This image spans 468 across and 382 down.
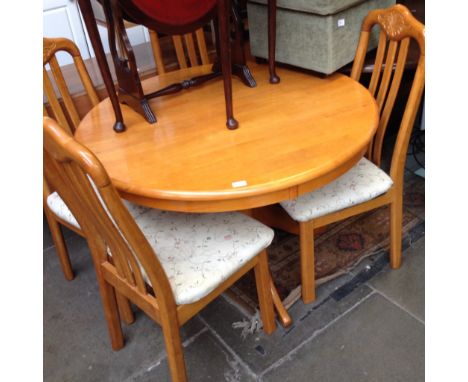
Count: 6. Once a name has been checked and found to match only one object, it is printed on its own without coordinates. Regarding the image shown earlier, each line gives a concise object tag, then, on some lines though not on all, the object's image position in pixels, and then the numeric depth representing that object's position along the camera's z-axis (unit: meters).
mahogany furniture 1.39
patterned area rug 1.82
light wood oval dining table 1.22
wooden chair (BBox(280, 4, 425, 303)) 1.54
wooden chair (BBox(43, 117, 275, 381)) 0.97
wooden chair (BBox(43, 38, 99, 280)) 1.69
